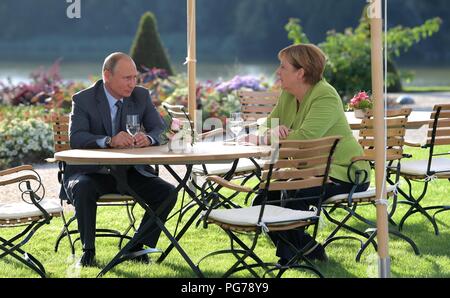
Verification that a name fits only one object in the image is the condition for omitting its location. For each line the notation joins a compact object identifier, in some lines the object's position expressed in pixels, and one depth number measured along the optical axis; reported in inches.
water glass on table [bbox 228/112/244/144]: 337.8
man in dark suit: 324.5
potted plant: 420.1
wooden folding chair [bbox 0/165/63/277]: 305.1
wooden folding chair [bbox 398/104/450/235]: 369.8
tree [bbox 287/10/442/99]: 930.2
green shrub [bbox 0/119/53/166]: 584.6
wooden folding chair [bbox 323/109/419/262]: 326.5
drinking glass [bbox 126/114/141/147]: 322.7
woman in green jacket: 323.2
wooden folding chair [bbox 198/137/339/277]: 284.5
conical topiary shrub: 956.4
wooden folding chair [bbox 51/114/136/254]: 354.9
